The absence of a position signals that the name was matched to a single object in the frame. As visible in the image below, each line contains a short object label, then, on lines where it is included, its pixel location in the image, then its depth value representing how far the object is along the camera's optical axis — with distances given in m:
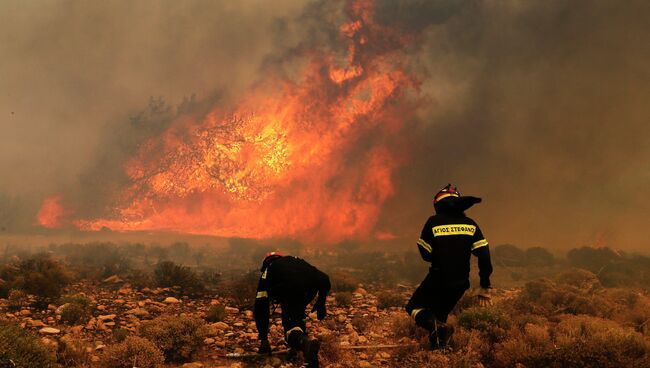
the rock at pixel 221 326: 8.30
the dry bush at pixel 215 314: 9.02
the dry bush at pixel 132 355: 5.58
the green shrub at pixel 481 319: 7.66
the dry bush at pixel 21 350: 4.68
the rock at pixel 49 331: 7.32
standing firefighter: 5.58
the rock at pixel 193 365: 5.89
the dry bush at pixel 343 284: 13.59
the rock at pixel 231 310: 10.00
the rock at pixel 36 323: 7.70
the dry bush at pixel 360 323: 8.83
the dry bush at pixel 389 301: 11.45
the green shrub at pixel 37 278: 10.00
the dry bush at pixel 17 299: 8.90
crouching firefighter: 5.57
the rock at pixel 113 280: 13.20
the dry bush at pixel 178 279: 12.59
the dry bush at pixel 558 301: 9.65
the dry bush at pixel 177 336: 6.42
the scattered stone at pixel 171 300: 10.87
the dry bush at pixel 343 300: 11.36
